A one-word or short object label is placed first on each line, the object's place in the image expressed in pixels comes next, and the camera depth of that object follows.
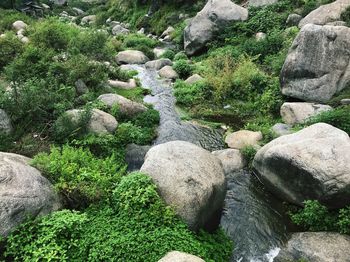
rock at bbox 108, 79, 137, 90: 18.85
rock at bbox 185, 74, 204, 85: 19.64
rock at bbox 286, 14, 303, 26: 22.75
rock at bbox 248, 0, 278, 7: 27.00
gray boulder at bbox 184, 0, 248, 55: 25.44
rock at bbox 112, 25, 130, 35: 39.02
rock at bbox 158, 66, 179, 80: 21.84
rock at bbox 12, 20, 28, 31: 25.82
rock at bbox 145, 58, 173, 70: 24.31
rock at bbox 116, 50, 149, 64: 26.36
